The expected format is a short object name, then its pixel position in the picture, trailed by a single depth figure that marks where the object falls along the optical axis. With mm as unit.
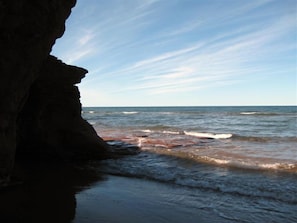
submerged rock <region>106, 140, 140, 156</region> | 10256
